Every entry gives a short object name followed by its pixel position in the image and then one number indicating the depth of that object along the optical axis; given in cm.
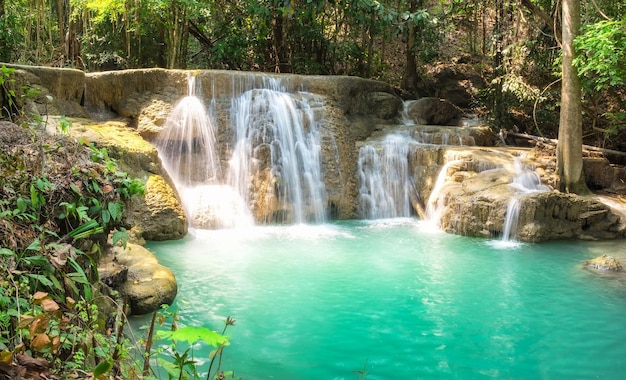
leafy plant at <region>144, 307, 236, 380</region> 217
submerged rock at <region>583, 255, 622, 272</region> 750
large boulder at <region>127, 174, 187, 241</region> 848
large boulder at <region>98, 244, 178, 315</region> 517
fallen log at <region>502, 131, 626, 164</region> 1237
